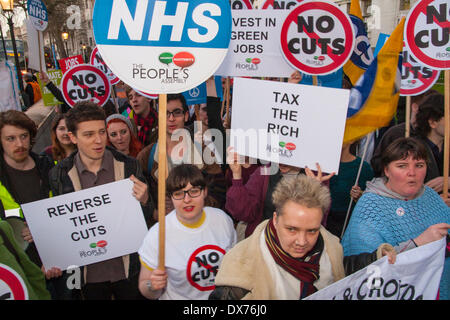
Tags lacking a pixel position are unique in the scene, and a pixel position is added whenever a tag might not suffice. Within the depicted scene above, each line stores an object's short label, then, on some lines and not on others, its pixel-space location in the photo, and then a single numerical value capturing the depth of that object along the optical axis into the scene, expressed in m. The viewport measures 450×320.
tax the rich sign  2.46
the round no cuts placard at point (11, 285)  1.73
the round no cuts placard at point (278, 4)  4.84
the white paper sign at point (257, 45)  3.99
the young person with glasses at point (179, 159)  2.97
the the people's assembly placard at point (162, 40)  2.04
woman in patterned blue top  2.19
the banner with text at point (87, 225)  2.42
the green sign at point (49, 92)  6.57
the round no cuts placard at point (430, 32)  3.11
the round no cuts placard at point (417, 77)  4.27
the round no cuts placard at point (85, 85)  4.82
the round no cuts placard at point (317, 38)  3.24
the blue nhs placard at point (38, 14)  6.53
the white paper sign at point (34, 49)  6.21
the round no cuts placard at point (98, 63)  6.44
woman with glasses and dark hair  2.13
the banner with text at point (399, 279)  1.82
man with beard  2.64
